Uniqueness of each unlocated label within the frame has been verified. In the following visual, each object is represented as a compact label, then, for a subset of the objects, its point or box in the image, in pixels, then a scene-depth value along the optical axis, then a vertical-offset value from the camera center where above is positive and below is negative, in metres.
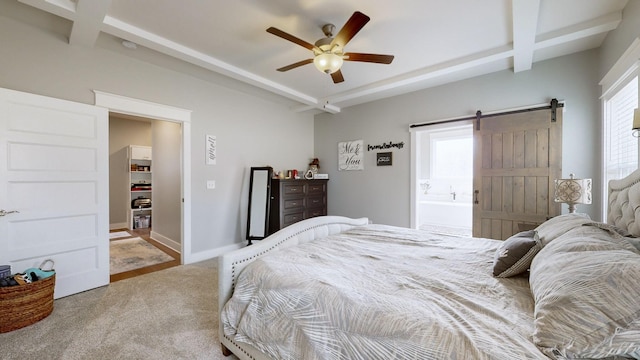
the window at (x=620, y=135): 2.18 +0.41
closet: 5.98 -0.26
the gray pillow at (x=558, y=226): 1.55 -0.31
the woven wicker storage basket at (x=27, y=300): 2.02 -0.99
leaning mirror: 4.25 -0.44
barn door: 3.09 +0.09
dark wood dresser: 4.31 -0.42
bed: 0.80 -0.54
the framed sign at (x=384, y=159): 4.46 +0.32
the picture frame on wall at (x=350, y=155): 4.84 +0.42
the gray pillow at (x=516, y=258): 1.41 -0.44
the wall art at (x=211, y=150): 3.87 +0.41
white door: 2.33 -0.10
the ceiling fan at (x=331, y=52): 2.12 +1.12
